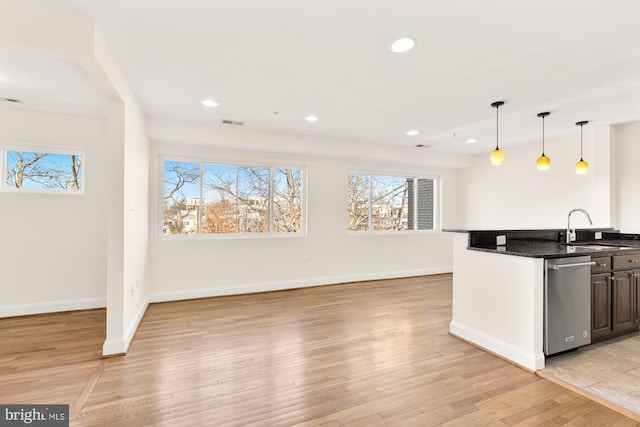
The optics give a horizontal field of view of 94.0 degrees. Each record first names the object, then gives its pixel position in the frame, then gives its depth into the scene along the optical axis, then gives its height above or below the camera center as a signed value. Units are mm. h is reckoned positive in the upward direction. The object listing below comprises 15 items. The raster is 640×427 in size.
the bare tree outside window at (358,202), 6062 +241
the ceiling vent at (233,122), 4387 +1360
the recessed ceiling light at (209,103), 3558 +1348
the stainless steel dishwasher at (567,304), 2666 -823
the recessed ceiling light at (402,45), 2278 +1334
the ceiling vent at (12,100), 3440 +1312
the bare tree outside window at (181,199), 4711 +234
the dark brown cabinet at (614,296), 2986 -845
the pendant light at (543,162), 3784 +666
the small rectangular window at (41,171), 3826 +561
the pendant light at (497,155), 3584 +729
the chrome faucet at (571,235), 3770 -259
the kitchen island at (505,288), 2623 -715
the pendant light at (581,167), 4113 +662
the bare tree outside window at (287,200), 5441 +247
